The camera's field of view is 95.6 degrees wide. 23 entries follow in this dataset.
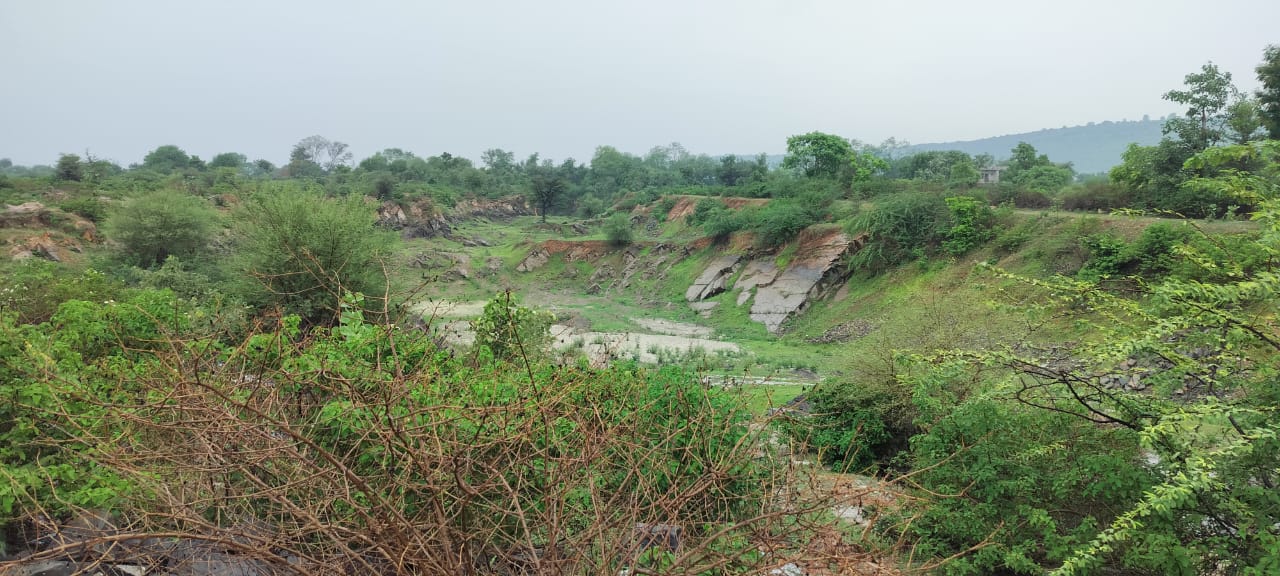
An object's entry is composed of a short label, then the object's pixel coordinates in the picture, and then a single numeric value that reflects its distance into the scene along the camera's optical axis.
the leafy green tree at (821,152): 42.84
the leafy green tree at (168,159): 70.45
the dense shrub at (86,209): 30.78
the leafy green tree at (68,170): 44.38
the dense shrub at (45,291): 10.32
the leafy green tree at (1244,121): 22.09
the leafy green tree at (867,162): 40.06
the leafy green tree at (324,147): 122.57
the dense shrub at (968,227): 25.45
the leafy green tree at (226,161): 79.19
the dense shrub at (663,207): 50.28
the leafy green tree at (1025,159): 50.28
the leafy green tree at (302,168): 80.19
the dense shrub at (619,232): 43.25
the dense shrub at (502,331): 9.08
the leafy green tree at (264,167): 88.50
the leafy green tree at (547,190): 68.31
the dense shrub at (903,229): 27.20
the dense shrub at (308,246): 14.69
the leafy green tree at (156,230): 24.20
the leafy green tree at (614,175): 73.94
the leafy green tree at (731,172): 67.25
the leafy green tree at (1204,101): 23.67
